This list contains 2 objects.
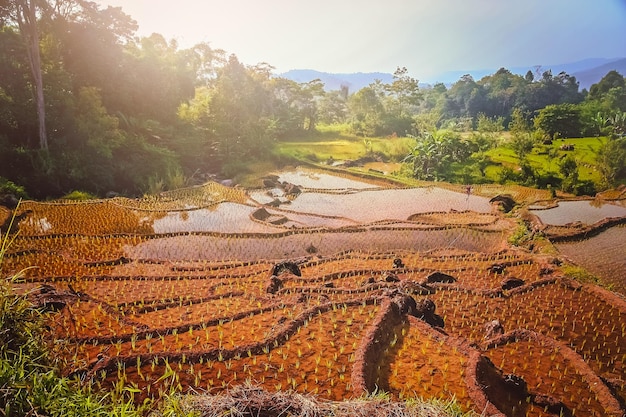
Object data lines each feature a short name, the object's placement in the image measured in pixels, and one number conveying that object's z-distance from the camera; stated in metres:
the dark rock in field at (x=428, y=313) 4.81
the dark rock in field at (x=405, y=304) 4.81
